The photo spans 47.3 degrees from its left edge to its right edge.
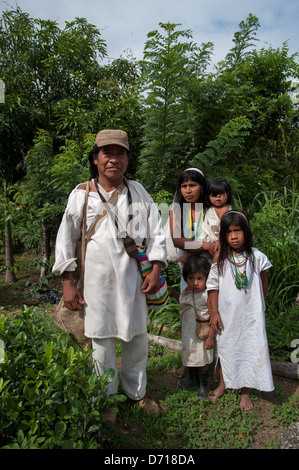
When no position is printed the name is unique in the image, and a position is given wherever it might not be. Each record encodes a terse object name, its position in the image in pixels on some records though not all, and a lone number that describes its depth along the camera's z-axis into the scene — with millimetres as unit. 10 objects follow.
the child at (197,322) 2744
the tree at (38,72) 5359
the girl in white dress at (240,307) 2535
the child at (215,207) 2764
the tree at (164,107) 4391
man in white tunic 2295
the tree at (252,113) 4945
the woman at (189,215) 2816
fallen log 3004
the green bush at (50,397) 1575
